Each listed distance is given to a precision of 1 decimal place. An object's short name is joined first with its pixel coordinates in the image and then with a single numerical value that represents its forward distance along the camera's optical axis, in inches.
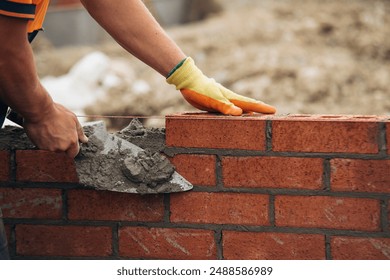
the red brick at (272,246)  112.7
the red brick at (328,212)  111.3
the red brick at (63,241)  116.3
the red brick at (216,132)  112.7
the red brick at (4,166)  117.0
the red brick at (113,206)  115.0
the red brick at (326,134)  110.8
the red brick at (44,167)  116.1
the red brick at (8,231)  117.4
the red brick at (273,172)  112.0
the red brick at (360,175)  110.7
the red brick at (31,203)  116.7
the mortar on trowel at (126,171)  113.7
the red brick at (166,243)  114.6
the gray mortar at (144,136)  115.7
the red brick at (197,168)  113.8
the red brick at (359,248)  111.3
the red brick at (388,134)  110.3
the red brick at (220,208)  113.3
